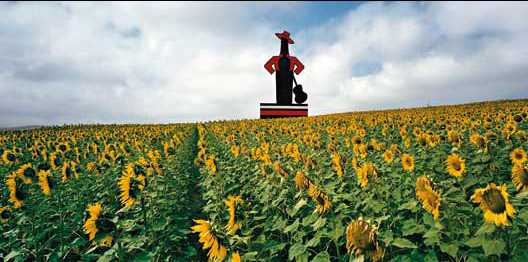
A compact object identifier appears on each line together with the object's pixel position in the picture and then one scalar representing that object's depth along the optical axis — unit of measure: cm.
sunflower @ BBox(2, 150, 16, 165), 678
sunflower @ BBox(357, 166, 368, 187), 385
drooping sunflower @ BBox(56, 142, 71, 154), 895
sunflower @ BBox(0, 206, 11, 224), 460
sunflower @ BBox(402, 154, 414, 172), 463
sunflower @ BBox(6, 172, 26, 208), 449
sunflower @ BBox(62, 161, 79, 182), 556
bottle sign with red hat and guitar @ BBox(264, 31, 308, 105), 2991
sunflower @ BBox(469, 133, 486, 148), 516
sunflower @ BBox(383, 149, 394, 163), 552
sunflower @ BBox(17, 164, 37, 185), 495
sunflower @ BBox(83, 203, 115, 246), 293
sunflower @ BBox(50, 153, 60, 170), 697
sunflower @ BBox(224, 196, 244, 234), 286
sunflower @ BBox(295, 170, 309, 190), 307
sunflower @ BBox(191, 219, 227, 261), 239
